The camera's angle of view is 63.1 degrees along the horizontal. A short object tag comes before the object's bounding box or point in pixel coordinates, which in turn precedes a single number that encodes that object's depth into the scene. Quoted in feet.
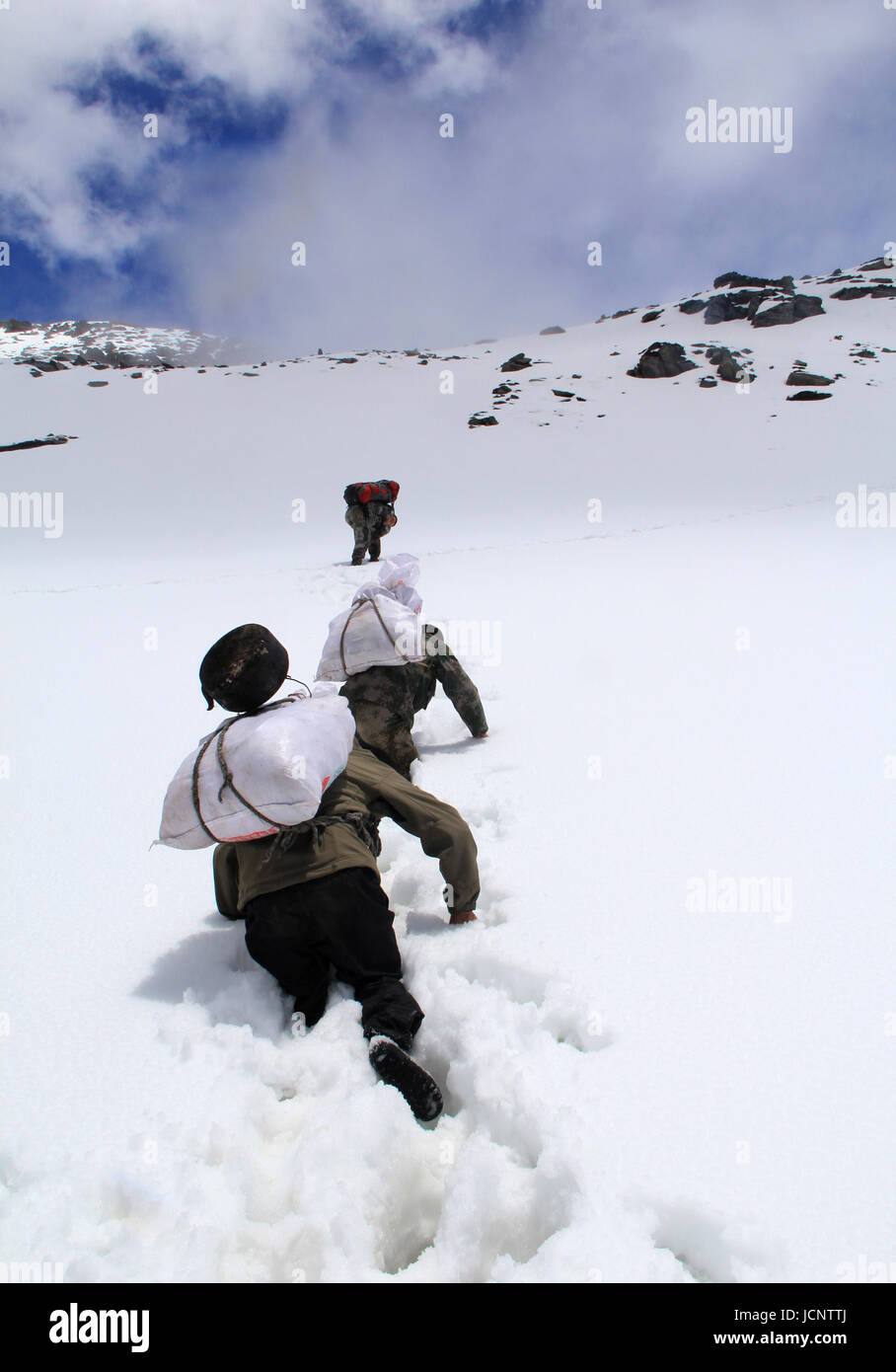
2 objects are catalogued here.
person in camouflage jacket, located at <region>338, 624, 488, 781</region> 11.60
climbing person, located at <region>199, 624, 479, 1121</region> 6.97
